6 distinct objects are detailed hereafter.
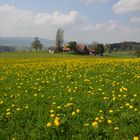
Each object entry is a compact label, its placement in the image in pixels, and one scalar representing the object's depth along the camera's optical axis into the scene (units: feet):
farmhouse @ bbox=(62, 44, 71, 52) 289.82
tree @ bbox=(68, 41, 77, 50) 275.73
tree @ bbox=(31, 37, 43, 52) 356.68
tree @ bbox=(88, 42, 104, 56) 294.39
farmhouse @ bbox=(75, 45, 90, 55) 281.88
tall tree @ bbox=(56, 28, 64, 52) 295.66
